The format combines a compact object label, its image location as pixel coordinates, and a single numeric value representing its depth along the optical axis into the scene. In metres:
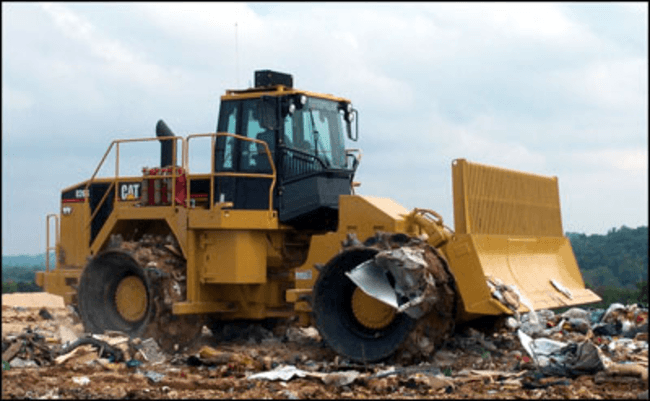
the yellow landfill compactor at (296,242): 12.20
